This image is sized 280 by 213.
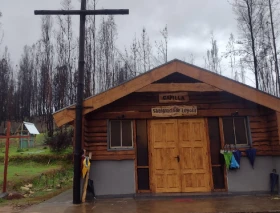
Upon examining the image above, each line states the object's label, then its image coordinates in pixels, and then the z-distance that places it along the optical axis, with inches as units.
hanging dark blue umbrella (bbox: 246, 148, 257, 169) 352.2
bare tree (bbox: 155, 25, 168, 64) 949.8
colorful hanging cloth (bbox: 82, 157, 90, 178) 317.9
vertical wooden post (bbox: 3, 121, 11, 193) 391.6
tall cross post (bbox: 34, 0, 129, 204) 311.3
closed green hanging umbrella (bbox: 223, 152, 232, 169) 349.7
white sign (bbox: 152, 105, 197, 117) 362.3
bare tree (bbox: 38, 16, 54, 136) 1142.3
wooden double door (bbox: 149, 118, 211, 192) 354.3
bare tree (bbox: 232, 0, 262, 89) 745.0
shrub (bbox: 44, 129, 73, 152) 773.9
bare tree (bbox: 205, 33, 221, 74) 1188.7
